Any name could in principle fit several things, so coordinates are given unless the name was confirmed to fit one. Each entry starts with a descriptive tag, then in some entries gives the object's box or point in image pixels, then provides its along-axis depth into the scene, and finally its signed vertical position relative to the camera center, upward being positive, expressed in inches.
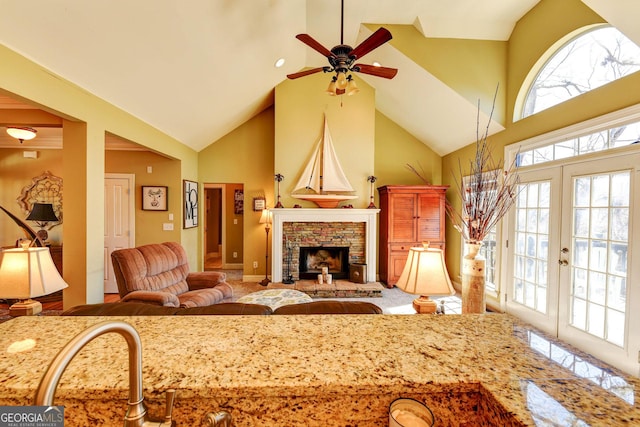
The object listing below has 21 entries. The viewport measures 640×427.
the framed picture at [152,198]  178.4 +4.7
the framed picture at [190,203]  190.5 +2.0
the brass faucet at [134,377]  22.0 -14.9
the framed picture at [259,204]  215.9 +2.2
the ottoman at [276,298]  124.8 -41.9
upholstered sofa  63.4 -23.9
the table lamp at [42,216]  162.2 -6.9
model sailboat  193.9 +21.4
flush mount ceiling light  120.3 +31.4
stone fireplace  193.0 -18.6
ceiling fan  100.1 +58.3
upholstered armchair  105.8 -31.5
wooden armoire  195.6 -7.1
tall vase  70.5 -19.1
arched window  95.5 +55.4
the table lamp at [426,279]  61.0 -15.2
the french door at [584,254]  89.9 -16.7
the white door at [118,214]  175.6 -5.5
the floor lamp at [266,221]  204.2 -10.2
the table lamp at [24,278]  64.3 -17.5
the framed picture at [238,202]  265.7 +4.3
